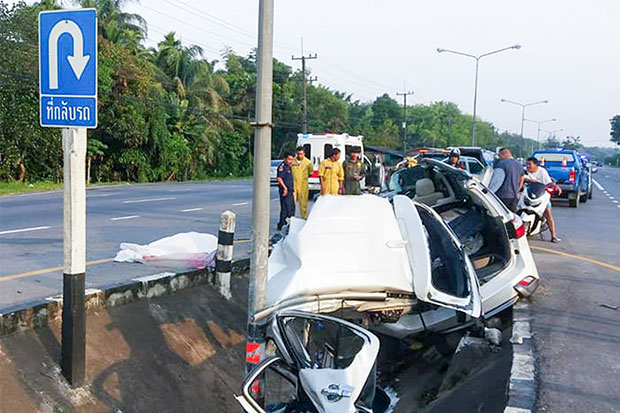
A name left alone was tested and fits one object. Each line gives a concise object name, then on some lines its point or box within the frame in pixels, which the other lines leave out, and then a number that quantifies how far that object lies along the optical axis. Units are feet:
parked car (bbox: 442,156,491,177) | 62.23
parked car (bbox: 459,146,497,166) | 70.58
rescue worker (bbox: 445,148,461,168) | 44.88
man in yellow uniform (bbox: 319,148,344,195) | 39.99
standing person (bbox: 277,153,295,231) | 39.37
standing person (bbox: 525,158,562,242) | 42.16
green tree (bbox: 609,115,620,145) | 382.42
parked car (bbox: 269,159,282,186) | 86.56
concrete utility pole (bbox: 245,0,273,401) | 14.20
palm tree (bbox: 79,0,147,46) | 108.06
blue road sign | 14.12
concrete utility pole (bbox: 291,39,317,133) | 142.72
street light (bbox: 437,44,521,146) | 120.37
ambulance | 65.87
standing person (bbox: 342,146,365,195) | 42.98
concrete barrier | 16.16
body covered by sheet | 25.40
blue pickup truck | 65.87
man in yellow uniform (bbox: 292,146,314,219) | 39.91
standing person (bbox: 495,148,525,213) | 37.24
